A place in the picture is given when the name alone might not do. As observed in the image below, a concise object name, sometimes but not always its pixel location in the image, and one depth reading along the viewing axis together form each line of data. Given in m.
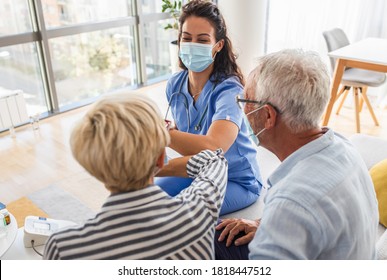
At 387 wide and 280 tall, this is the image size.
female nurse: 1.52
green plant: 3.79
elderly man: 0.82
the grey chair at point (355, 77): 3.11
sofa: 1.36
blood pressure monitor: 1.38
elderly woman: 0.78
